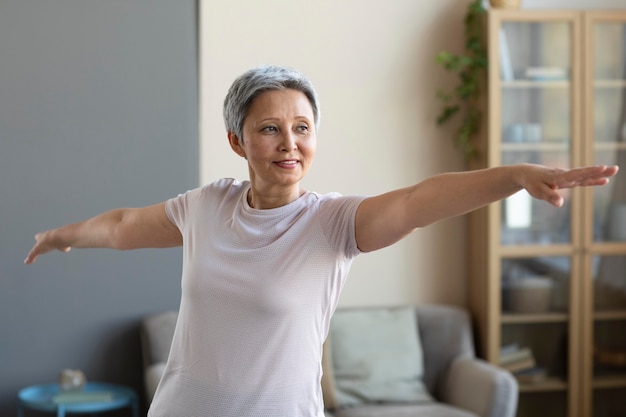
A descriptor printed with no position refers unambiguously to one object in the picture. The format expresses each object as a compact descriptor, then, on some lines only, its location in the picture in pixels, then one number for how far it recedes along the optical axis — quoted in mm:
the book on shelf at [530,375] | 4367
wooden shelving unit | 4242
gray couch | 3875
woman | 1714
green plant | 4324
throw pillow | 4113
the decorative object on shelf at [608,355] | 4383
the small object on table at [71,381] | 3941
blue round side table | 3746
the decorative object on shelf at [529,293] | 4348
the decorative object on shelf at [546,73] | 4262
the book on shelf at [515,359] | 4359
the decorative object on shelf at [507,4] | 4211
